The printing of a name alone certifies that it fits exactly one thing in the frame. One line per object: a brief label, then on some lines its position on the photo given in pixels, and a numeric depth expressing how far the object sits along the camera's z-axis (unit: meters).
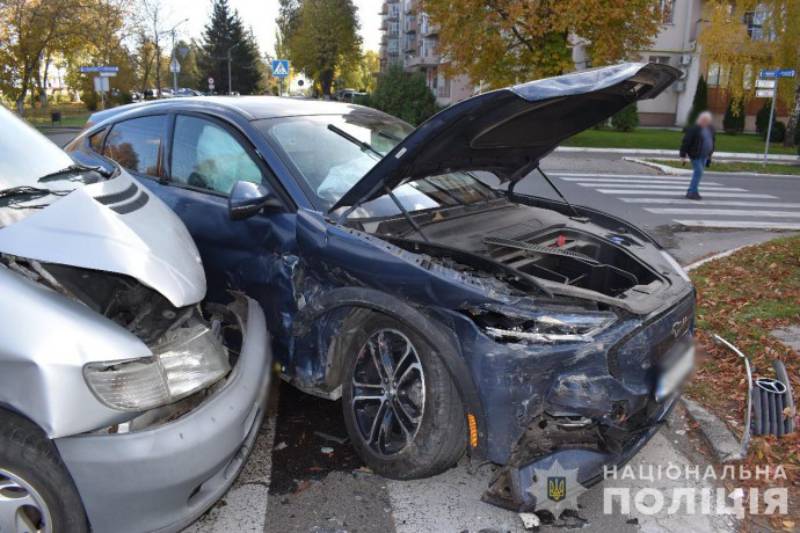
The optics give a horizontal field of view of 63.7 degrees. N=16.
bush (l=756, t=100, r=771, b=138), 33.66
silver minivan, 2.18
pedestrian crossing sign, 24.31
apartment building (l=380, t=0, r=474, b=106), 50.76
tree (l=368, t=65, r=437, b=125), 26.84
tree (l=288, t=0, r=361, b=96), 58.00
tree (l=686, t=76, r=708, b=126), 33.72
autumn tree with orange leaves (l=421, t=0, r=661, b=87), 21.48
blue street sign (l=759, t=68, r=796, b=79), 19.94
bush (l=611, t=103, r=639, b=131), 31.93
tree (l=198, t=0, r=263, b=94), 64.44
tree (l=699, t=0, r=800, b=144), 25.78
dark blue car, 2.69
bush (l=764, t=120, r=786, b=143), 31.75
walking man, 12.84
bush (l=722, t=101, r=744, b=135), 36.79
